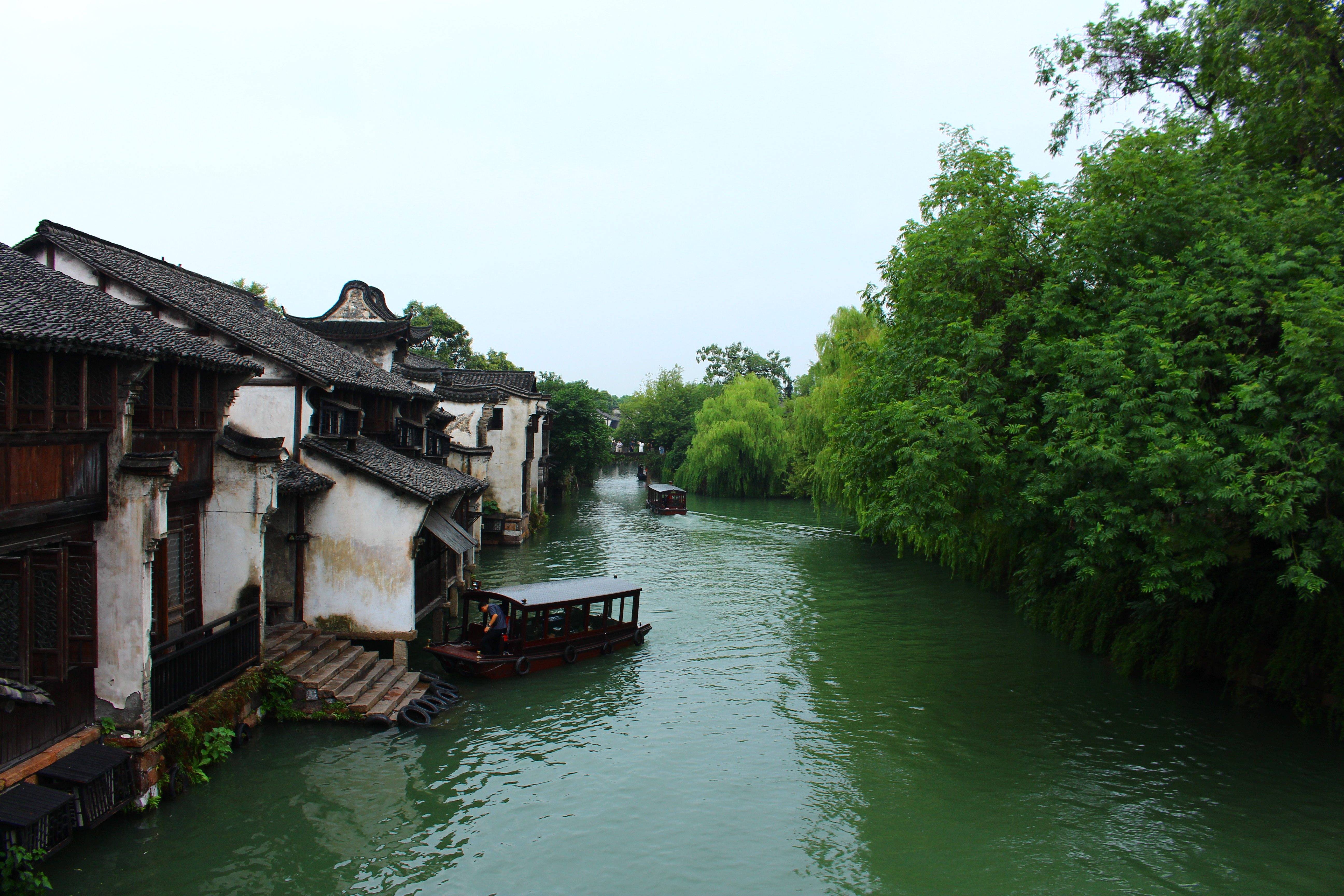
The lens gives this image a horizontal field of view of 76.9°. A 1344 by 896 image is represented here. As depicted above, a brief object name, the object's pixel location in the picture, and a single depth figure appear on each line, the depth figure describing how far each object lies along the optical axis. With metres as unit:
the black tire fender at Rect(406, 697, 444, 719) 13.62
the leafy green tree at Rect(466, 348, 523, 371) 57.91
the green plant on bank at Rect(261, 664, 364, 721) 12.72
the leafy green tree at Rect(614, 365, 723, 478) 68.25
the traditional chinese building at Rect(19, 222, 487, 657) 14.00
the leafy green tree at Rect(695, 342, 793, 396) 95.44
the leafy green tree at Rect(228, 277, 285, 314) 44.84
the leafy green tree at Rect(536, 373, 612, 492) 49.75
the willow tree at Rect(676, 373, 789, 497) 50.41
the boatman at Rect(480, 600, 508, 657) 15.92
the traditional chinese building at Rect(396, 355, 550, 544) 33.00
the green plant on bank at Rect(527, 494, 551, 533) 37.46
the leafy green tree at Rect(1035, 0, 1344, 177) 12.89
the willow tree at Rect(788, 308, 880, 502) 30.17
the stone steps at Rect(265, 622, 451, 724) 13.01
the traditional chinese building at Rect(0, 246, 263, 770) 8.30
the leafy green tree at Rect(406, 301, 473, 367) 56.34
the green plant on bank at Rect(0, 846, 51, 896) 7.54
